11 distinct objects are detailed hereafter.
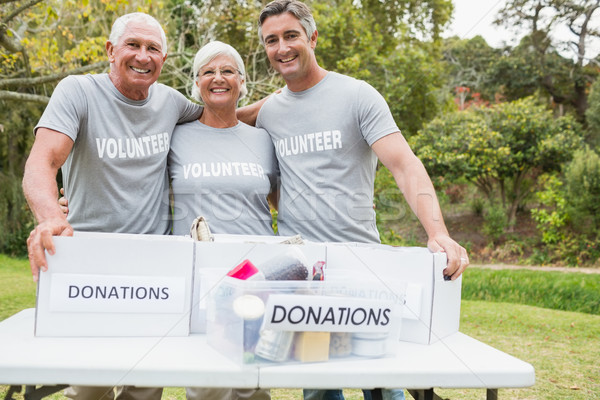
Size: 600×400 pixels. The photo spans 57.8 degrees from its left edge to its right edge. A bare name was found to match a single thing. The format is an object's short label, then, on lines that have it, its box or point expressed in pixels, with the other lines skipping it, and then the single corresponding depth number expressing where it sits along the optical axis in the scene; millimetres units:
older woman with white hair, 2232
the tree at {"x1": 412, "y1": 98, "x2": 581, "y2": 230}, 12086
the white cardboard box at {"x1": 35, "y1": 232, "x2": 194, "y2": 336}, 1435
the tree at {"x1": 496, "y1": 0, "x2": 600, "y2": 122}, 15070
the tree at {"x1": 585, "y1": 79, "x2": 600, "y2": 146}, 13773
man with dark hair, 2271
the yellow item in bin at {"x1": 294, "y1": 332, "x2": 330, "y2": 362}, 1262
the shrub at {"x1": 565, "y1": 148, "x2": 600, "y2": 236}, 10196
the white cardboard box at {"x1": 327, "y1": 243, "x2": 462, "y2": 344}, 1537
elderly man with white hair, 2125
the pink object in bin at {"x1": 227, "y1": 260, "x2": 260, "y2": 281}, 1356
